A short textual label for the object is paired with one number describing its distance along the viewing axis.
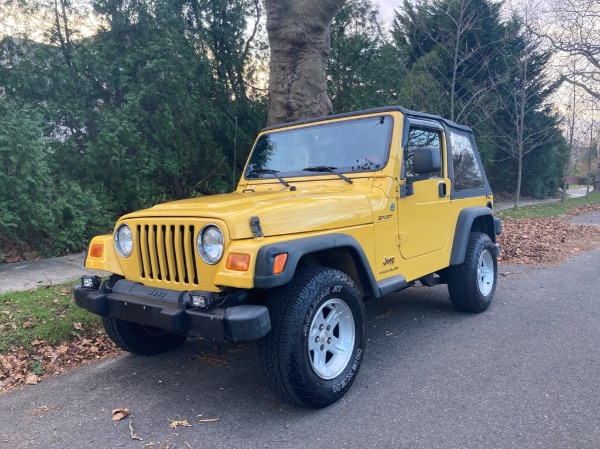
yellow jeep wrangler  2.98
